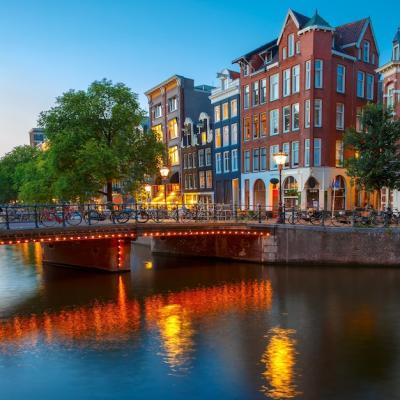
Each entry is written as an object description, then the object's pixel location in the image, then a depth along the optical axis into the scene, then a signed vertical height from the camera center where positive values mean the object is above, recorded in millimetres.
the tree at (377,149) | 27531 +3645
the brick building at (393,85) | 32500 +9697
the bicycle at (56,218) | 23266 -909
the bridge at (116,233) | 21734 -1794
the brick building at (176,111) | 57875 +13563
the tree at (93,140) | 31969 +5317
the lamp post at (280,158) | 24805 +2727
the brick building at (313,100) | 37812 +10105
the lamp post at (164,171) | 27383 +2186
